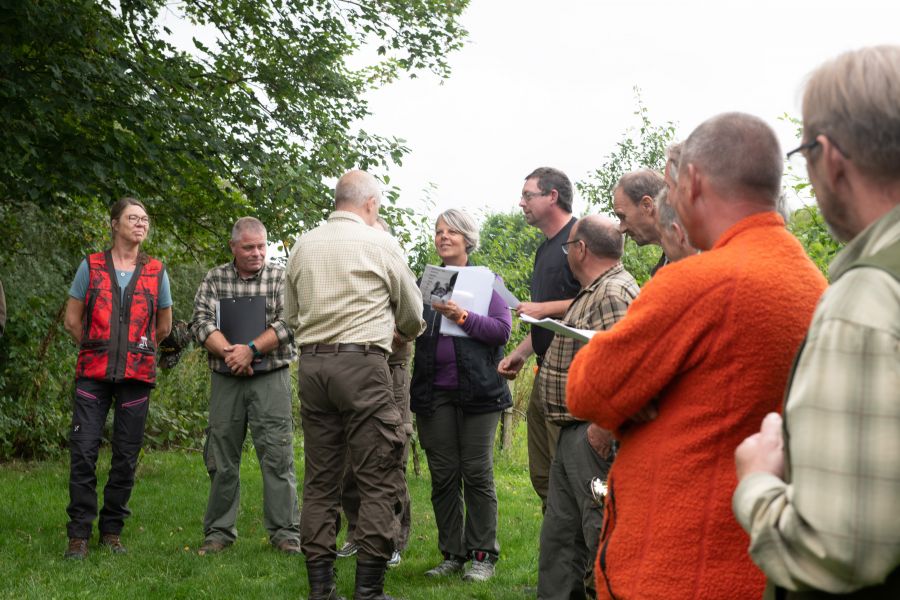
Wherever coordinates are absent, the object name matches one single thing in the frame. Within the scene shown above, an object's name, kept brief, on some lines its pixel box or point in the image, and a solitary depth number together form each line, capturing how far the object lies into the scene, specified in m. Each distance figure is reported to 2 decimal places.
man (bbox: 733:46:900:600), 1.48
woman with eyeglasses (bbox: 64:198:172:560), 6.28
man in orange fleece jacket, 2.10
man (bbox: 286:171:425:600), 5.03
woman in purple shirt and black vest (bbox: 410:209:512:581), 6.02
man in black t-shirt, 5.27
